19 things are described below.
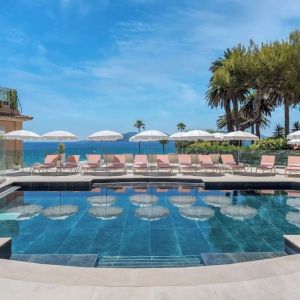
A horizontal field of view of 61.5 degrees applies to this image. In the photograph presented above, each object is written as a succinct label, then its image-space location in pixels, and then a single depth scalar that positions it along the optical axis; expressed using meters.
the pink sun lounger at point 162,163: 12.59
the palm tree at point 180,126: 38.14
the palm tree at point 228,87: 21.66
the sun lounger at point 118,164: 12.71
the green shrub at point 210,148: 16.09
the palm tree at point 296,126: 28.80
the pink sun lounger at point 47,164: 12.64
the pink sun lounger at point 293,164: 11.80
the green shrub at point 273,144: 16.45
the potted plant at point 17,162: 13.63
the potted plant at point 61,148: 17.17
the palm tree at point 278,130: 31.98
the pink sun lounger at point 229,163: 12.53
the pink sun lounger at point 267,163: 12.33
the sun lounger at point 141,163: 12.75
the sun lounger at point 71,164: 12.65
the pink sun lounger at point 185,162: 13.35
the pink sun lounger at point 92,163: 12.78
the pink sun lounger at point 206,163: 12.49
